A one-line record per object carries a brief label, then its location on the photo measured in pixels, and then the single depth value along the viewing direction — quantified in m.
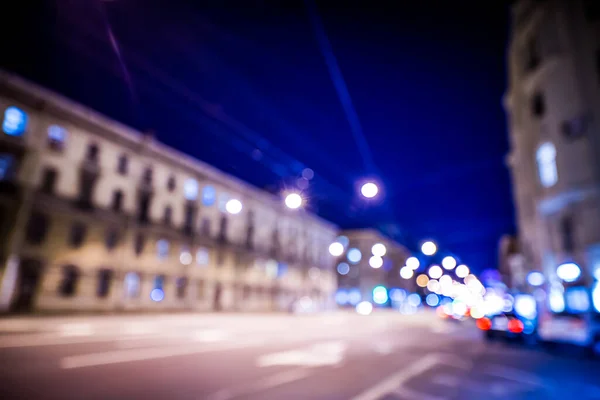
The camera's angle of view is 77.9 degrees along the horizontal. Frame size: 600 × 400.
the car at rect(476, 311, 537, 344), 18.70
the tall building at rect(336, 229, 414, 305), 78.69
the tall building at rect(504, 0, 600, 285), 21.53
